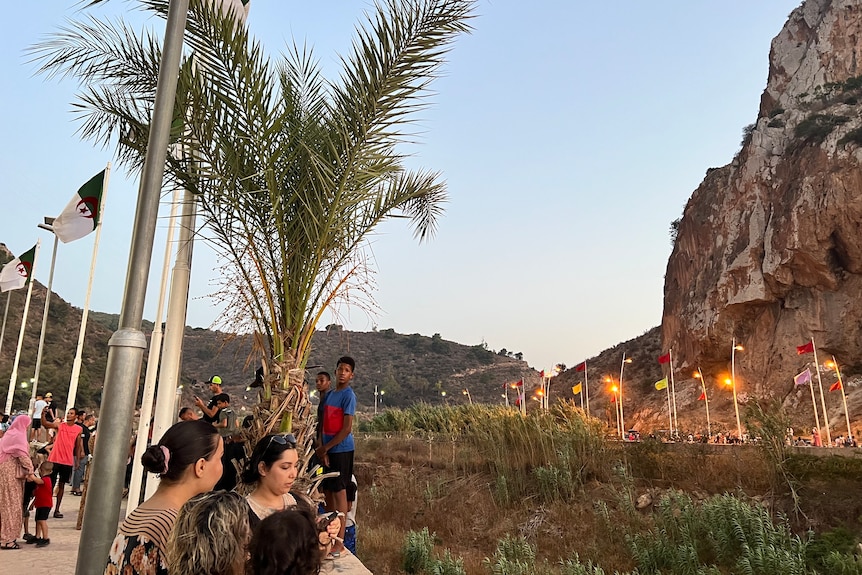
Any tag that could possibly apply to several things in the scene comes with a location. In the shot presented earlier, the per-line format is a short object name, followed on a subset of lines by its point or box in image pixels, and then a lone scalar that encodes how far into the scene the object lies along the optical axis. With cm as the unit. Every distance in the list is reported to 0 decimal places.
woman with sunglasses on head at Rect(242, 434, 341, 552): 288
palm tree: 495
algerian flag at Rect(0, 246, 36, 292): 1762
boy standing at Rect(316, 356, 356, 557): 535
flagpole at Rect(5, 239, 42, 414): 1781
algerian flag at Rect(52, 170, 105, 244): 1208
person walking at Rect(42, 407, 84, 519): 810
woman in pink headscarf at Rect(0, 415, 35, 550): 601
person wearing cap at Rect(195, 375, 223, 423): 629
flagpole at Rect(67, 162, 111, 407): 1374
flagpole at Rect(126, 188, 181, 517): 651
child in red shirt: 640
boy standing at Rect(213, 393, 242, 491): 459
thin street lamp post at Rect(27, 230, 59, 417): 1571
